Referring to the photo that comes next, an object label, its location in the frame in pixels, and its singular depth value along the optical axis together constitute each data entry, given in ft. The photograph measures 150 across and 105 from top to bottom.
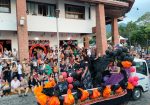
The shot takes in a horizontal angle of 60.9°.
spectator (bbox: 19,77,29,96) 22.54
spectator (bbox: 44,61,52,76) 25.50
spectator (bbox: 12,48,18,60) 28.53
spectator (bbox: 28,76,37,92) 23.37
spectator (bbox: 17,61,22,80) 23.88
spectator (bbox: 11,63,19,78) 23.88
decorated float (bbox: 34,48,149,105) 14.74
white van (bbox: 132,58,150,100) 19.98
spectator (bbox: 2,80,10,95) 22.46
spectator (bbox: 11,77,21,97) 22.40
